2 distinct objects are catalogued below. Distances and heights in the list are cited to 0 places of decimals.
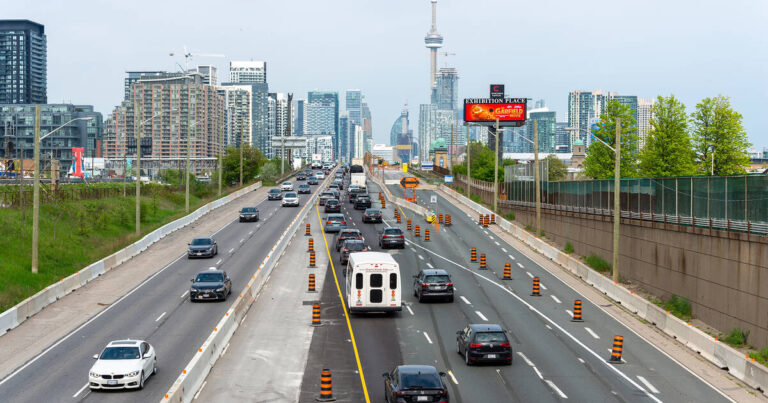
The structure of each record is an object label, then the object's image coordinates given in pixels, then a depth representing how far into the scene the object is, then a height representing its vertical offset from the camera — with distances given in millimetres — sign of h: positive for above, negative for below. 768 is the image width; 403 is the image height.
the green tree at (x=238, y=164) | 138500 +3556
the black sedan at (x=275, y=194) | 97000 -1280
